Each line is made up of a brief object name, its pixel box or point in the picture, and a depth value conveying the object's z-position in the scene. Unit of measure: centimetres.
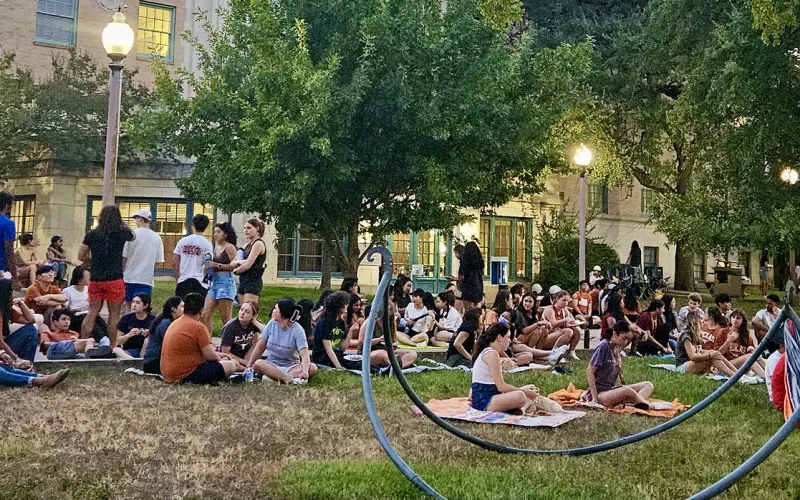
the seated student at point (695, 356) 1160
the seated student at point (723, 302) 1352
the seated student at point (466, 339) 1161
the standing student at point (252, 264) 1152
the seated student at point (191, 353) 919
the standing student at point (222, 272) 1139
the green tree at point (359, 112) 1642
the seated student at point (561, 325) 1351
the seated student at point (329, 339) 1084
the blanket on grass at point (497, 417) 778
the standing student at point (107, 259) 1074
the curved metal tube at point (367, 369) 523
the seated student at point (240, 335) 1050
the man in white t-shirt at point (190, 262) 1166
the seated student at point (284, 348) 976
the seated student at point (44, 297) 1256
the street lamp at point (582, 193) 1809
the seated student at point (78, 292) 1262
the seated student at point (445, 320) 1492
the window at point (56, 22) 2433
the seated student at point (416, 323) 1468
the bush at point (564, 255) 2959
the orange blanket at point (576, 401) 870
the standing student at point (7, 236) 984
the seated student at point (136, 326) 1103
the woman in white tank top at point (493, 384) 812
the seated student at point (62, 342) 1067
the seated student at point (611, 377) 886
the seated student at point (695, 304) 1391
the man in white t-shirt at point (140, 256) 1150
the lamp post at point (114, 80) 1209
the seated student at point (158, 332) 985
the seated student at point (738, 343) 1183
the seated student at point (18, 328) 904
